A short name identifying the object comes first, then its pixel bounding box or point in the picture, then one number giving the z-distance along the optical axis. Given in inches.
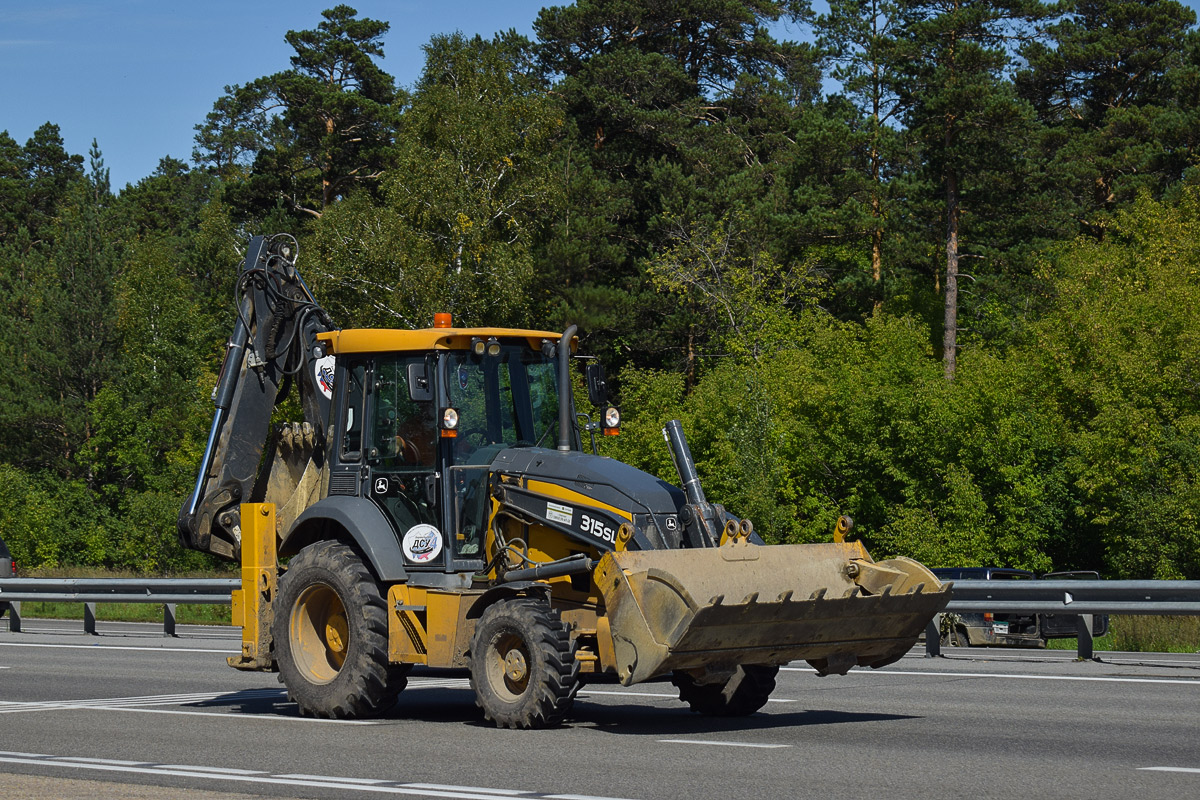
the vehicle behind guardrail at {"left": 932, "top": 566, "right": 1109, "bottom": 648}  862.5
